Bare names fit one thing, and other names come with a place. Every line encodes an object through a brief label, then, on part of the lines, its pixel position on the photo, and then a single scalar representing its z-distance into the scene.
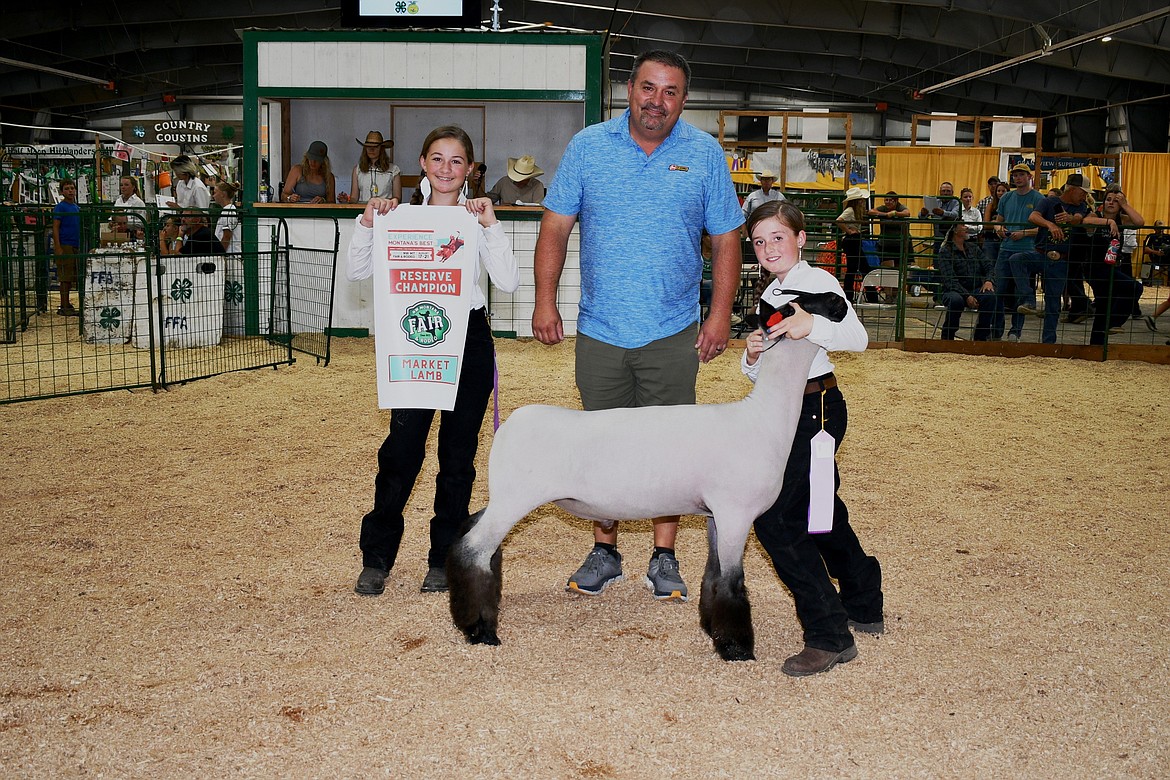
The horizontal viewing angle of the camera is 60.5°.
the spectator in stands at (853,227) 13.49
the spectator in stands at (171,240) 11.38
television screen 11.73
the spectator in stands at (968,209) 16.56
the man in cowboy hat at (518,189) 12.37
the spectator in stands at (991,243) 12.27
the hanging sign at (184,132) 23.08
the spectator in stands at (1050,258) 11.45
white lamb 3.27
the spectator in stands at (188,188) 14.98
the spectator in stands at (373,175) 12.14
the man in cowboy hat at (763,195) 13.30
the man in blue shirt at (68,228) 14.26
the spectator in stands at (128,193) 15.04
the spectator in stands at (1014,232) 11.84
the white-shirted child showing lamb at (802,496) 3.38
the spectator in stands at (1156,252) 11.46
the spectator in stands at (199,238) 11.95
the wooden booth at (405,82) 11.56
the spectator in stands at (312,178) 12.07
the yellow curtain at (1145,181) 24.30
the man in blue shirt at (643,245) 3.71
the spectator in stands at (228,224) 12.12
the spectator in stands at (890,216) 15.53
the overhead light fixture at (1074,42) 17.63
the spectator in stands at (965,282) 11.71
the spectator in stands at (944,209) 17.03
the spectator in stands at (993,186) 16.78
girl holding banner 3.83
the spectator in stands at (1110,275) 11.08
